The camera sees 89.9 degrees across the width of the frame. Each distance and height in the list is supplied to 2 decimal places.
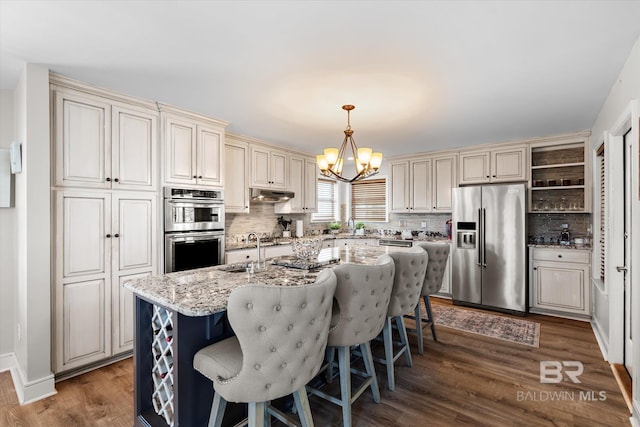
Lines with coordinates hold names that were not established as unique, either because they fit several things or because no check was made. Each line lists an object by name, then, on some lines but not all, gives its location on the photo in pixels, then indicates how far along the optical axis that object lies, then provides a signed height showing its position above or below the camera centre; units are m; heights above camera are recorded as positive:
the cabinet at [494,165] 4.64 +0.72
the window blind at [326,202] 6.46 +0.24
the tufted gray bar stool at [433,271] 3.06 -0.56
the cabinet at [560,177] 4.31 +0.51
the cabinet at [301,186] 5.23 +0.47
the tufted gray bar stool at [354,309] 1.84 -0.58
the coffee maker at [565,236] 4.44 -0.33
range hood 4.51 +0.26
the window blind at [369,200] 6.45 +0.27
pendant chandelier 3.06 +0.51
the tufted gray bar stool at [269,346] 1.32 -0.59
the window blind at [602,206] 3.35 +0.07
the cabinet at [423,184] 5.25 +0.50
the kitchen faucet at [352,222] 6.65 -0.19
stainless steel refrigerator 4.31 -0.48
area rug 3.48 -1.34
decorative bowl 2.59 -0.28
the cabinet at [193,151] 3.26 +0.68
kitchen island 1.61 -0.67
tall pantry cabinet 2.57 -0.01
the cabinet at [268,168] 4.57 +0.69
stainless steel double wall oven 3.22 -0.16
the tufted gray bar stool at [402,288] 2.45 -0.59
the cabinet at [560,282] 4.03 -0.90
